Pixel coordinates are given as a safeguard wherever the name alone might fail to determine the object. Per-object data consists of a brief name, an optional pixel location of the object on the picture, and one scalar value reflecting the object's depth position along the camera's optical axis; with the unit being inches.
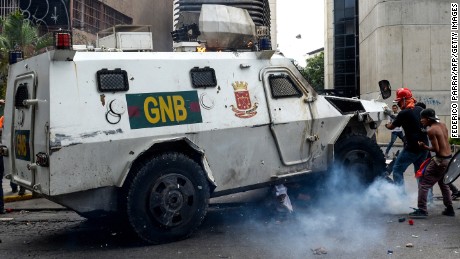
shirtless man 268.1
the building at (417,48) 909.8
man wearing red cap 295.6
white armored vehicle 208.2
